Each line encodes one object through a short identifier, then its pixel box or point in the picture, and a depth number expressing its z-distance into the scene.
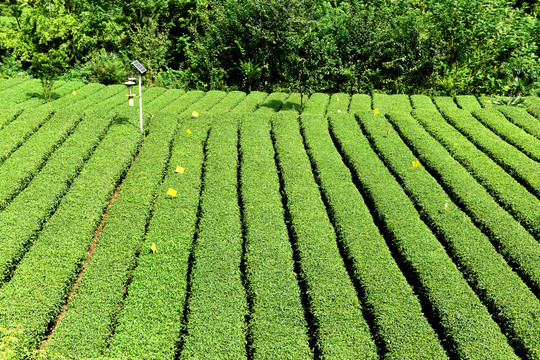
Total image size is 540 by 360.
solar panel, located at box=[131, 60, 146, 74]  17.34
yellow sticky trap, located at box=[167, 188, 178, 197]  15.18
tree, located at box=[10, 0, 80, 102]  24.92
